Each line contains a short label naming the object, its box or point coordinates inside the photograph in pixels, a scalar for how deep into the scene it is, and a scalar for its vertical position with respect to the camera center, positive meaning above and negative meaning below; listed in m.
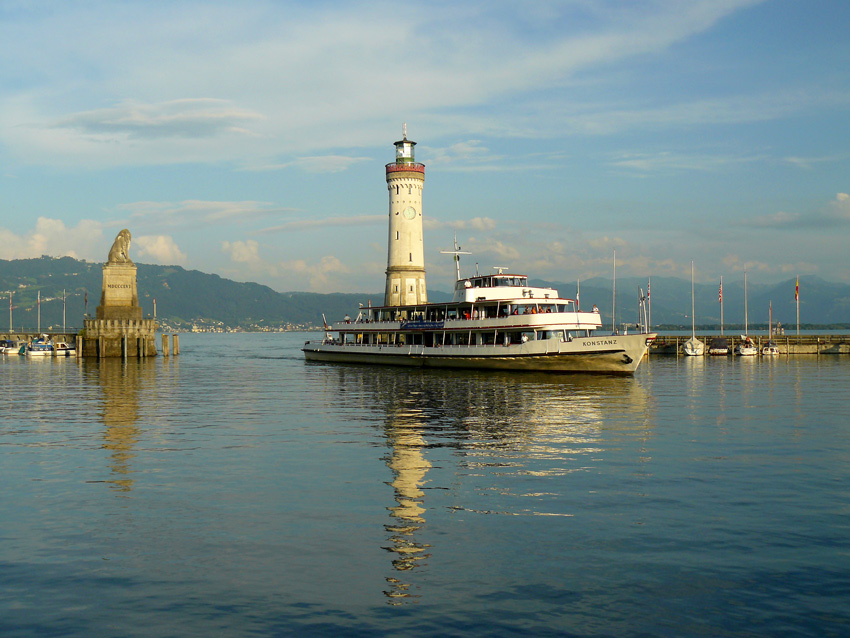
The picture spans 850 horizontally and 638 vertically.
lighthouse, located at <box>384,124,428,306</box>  83.31 +9.64
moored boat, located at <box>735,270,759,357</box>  104.62 -3.85
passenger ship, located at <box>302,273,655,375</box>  56.47 -1.15
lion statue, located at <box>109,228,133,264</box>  92.75 +9.08
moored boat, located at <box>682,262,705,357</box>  104.25 -3.80
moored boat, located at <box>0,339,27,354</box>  125.59 -4.08
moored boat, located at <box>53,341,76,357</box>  114.86 -4.27
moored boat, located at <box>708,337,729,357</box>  106.81 -3.79
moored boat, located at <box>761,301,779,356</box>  104.44 -3.98
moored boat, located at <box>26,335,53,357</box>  108.39 -3.95
